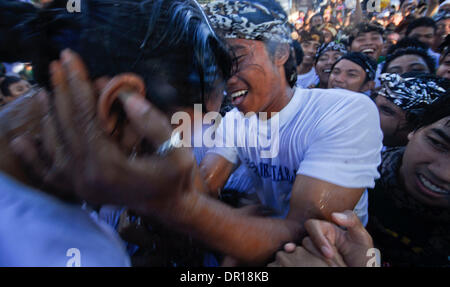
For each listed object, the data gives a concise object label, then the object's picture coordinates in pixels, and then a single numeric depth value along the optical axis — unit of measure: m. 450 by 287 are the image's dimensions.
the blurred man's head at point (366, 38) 1.12
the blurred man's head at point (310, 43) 1.24
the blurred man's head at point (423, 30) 1.74
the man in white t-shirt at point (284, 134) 0.91
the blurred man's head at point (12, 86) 0.85
